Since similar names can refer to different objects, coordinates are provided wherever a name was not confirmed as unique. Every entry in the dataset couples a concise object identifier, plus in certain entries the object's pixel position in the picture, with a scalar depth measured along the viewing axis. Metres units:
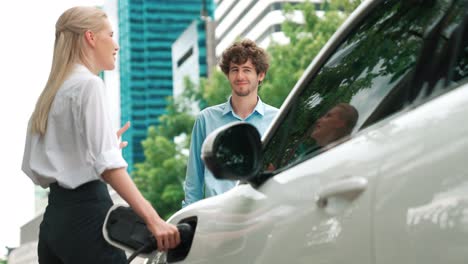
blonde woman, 3.18
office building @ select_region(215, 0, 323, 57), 92.88
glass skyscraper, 143.75
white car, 1.95
